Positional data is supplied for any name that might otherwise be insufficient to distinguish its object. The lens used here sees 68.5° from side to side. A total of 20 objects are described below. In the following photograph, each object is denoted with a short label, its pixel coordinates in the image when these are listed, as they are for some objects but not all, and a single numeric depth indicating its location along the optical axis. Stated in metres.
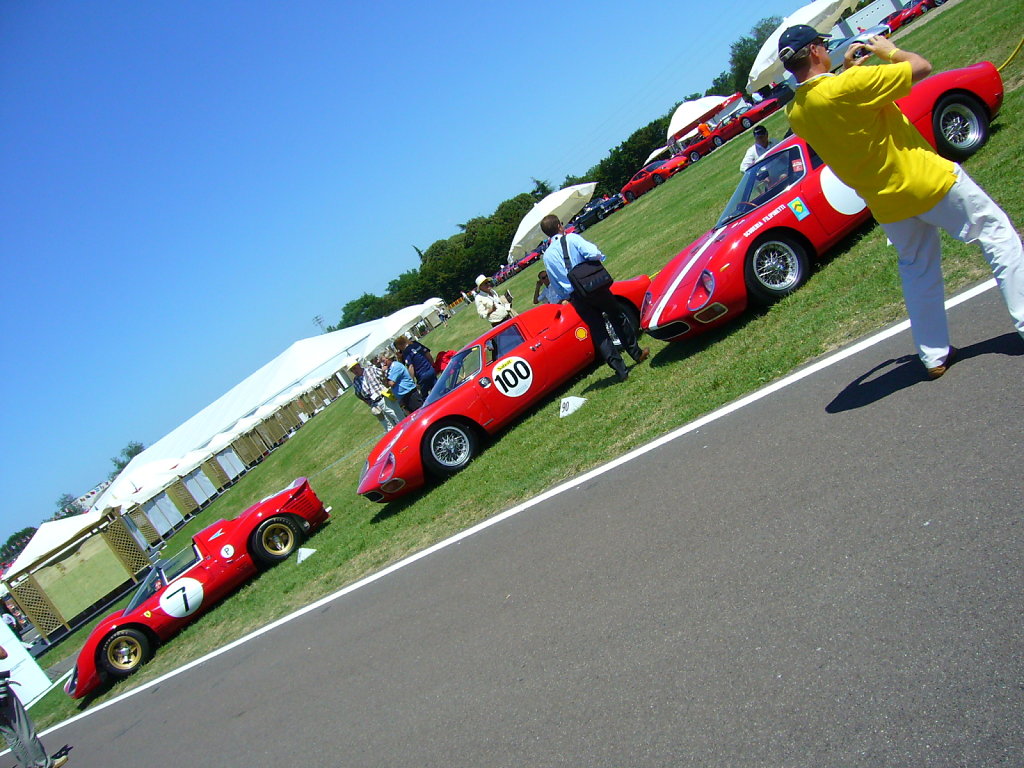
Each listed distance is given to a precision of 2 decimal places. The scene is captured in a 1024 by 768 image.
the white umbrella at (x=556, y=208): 33.47
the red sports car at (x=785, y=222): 7.52
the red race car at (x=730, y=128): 34.12
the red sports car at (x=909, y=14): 26.11
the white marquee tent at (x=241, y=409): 33.38
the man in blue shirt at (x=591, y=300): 8.45
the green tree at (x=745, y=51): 93.44
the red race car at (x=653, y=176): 39.78
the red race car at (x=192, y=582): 10.27
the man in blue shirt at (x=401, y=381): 13.62
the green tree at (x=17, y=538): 129.38
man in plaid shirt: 15.70
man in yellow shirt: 4.05
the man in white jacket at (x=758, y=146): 13.55
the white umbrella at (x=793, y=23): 31.36
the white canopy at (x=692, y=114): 45.69
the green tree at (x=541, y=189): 104.62
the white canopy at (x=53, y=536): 20.81
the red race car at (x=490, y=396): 9.62
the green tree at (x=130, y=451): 172.18
